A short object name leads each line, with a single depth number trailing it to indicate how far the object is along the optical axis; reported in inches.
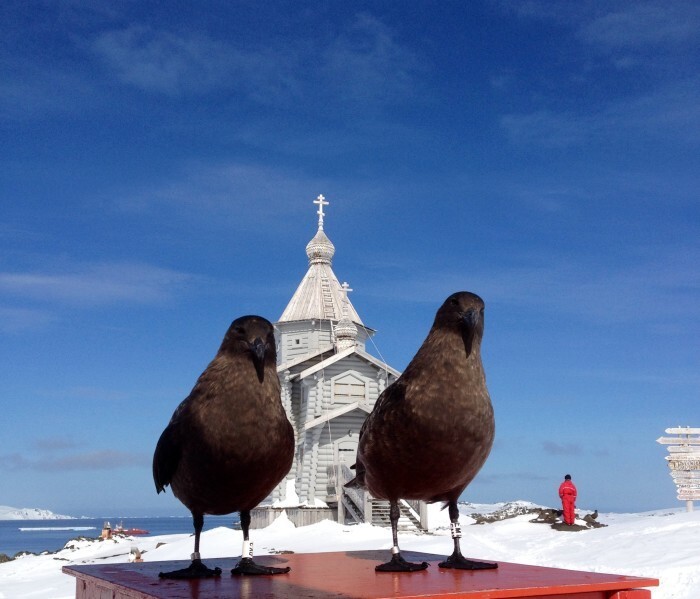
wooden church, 1009.5
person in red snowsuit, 745.6
